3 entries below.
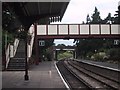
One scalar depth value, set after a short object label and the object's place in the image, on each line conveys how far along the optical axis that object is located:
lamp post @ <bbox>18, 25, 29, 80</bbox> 21.23
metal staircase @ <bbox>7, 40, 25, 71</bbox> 31.44
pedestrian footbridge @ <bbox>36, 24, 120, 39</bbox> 47.72
